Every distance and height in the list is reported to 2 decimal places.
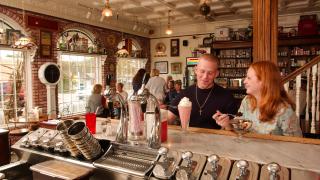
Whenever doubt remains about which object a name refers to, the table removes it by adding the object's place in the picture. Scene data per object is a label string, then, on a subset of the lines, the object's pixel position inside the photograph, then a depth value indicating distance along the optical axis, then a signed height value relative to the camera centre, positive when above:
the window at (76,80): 6.42 +0.05
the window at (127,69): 8.22 +0.39
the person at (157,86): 6.13 -0.12
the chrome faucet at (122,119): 1.48 -0.22
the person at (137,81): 5.35 +0.00
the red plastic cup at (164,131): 1.48 -0.29
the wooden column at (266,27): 3.49 +0.71
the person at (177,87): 7.20 -0.17
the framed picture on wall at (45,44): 5.64 +0.84
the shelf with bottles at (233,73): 7.86 +0.23
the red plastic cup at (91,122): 1.72 -0.27
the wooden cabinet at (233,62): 7.61 +0.56
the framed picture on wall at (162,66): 9.29 +0.53
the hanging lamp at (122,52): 6.58 +0.74
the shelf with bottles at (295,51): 6.83 +0.76
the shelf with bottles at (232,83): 7.57 -0.09
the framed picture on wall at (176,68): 9.06 +0.44
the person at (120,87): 6.16 -0.15
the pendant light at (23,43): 4.53 +0.68
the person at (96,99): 5.54 -0.37
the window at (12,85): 5.27 -0.05
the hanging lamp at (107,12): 4.21 +1.14
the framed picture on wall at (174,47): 9.09 +1.16
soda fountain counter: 1.10 -0.37
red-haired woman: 1.67 -0.17
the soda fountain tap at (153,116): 1.36 -0.19
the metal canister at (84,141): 1.32 -0.31
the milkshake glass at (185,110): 1.57 -0.18
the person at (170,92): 6.91 -0.31
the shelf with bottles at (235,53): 7.70 +0.81
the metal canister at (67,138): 1.38 -0.30
